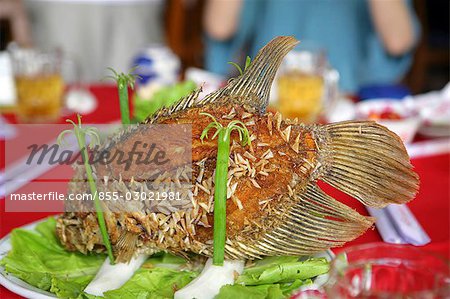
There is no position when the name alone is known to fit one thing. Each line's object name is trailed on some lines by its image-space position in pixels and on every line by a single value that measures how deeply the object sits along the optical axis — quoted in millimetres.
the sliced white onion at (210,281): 1010
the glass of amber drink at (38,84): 1757
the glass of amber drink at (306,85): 1768
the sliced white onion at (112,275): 1033
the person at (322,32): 2459
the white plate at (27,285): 1018
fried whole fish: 1034
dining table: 1154
